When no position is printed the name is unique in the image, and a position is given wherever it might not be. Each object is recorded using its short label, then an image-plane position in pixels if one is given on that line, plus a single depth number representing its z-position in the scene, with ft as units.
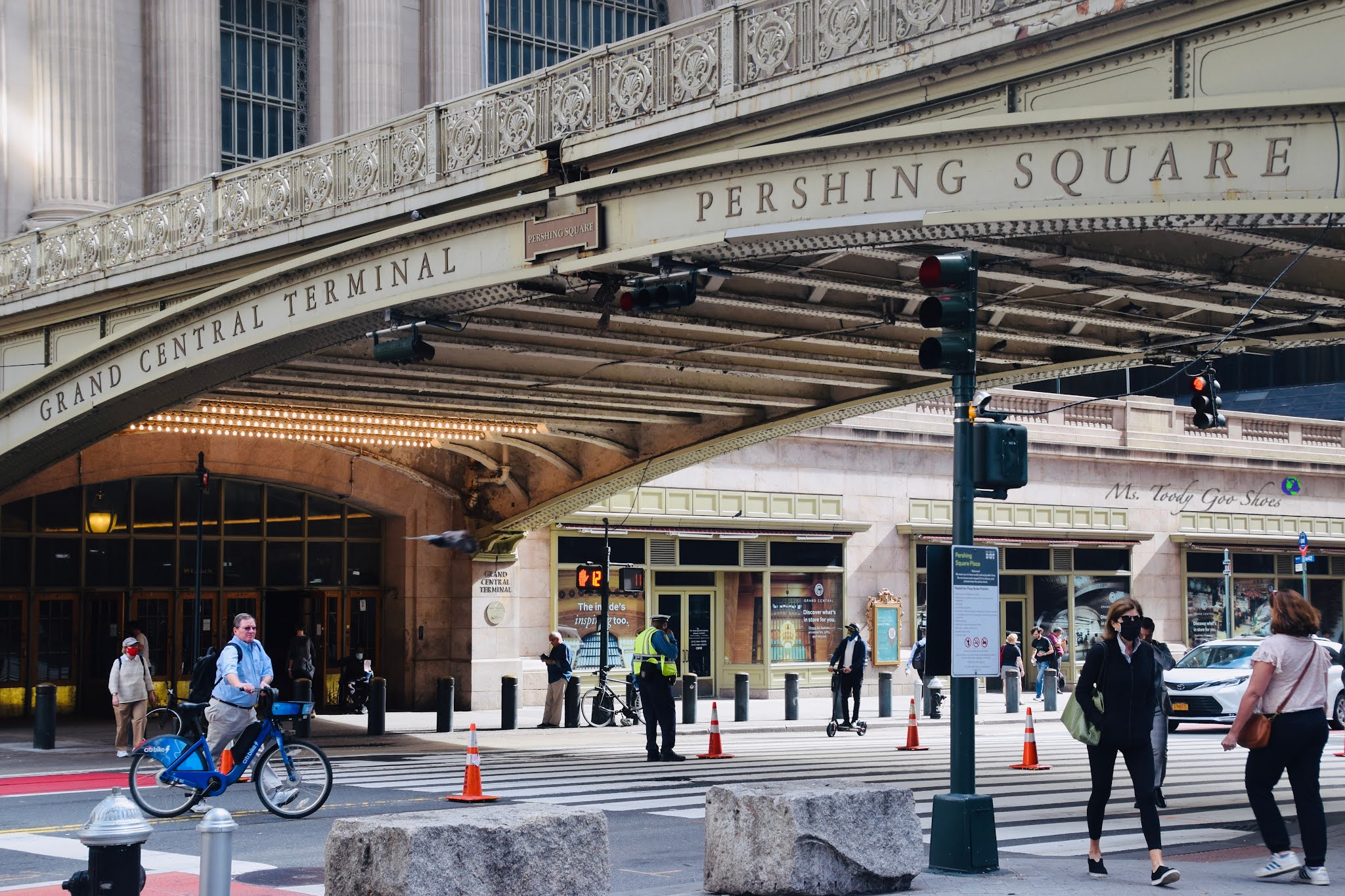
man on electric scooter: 87.66
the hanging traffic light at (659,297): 53.16
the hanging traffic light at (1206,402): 65.05
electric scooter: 86.58
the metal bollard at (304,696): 80.02
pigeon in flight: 99.50
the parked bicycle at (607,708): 94.12
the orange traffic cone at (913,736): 75.87
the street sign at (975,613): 36.11
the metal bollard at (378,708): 84.94
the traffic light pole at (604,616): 94.32
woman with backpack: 72.02
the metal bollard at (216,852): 25.48
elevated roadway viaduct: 40.45
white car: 88.69
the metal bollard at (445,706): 85.51
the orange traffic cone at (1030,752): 65.77
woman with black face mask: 34.35
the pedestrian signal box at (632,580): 96.27
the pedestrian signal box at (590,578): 95.30
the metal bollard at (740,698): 98.12
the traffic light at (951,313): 37.42
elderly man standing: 90.84
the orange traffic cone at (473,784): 50.08
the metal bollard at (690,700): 95.55
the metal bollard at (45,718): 76.64
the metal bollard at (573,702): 93.45
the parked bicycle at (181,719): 56.03
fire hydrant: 24.97
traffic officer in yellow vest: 68.54
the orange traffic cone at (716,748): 70.69
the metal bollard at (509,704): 90.43
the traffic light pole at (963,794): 35.60
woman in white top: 34.06
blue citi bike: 47.70
